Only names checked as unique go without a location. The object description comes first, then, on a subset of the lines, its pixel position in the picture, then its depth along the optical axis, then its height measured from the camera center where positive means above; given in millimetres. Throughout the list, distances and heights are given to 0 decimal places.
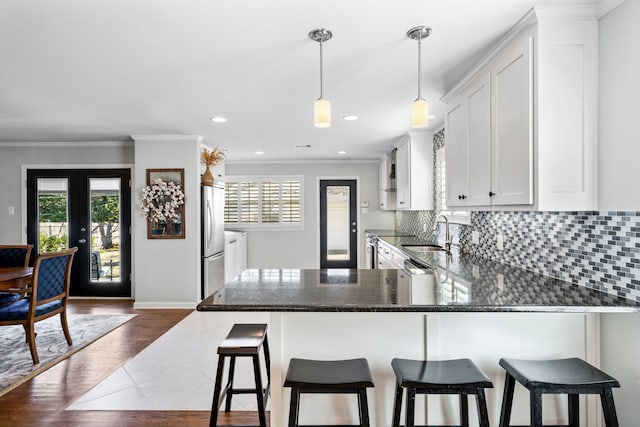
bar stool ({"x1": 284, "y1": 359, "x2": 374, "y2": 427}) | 1495 -687
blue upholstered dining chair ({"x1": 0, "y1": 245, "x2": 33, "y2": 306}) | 4035 -466
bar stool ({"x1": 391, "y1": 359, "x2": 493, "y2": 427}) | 1487 -685
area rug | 2975 -1268
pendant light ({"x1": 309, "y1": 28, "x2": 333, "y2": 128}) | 1956 +512
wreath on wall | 4754 +133
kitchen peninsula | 1835 -638
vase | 5008 +446
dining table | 3025 -569
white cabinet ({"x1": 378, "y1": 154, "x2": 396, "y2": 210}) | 5855 +443
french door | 5344 -135
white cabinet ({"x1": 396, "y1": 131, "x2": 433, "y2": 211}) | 4578 +488
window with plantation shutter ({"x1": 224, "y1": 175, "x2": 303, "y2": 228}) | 7254 +197
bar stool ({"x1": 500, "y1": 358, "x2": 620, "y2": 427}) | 1453 -674
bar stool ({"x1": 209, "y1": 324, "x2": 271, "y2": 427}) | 2025 -771
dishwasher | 1671 -398
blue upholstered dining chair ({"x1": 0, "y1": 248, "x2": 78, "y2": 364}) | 3131 -771
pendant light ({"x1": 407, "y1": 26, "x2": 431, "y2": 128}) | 1955 +535
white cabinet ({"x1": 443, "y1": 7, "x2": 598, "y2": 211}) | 1814 +496
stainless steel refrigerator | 4961 -380
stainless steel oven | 5564 -631
